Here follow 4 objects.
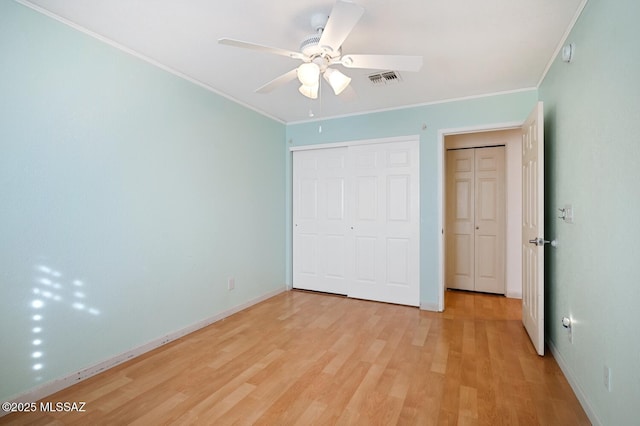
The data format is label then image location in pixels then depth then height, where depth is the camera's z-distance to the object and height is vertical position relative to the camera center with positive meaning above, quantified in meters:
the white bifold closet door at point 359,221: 3.88 -0.14
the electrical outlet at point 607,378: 1.57 -0.86
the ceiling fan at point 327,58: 1.71 +0.94
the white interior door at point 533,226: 2.45 -0.13
